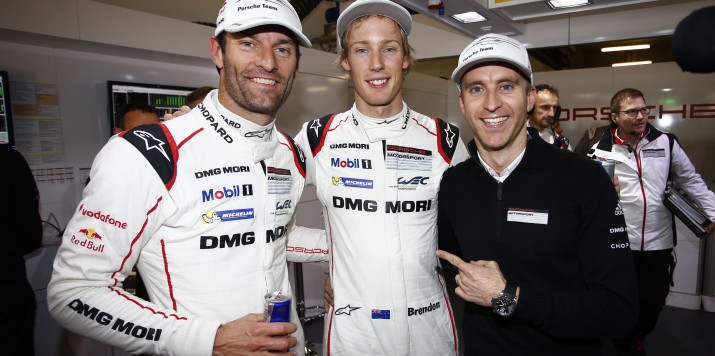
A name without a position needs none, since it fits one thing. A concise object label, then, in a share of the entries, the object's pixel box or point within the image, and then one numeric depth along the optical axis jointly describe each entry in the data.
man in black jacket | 1.19
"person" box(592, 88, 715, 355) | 3.09
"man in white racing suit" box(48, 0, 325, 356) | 1.07
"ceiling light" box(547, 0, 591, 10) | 3.83
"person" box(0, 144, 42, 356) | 2.20
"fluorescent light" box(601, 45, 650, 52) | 5.55
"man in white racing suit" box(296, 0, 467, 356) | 1.59
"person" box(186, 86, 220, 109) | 2.76
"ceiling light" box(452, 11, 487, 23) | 4.26
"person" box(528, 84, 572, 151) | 3.20
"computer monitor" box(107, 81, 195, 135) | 3.47
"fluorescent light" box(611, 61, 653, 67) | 5.83
